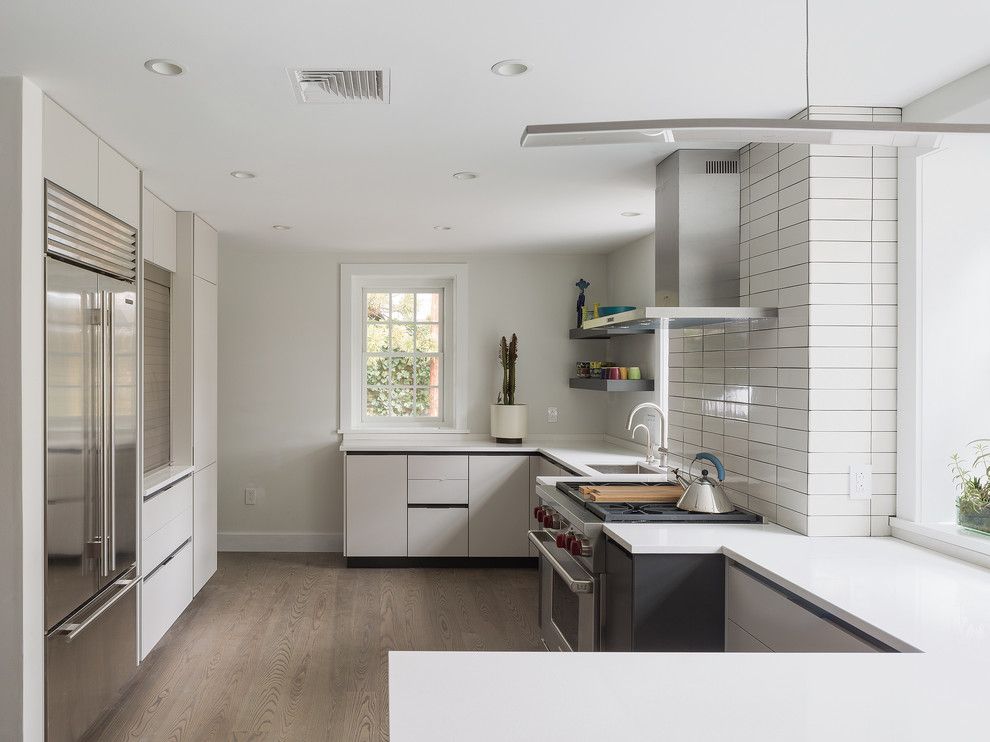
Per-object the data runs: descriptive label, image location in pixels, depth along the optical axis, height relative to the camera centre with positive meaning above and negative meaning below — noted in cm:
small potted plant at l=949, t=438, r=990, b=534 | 221 -36
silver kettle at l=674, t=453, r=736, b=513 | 273 -47
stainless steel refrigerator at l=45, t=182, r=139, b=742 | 243 -34
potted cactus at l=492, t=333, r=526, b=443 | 535 -30
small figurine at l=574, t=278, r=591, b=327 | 547 +51
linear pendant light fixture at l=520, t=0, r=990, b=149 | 127 +41
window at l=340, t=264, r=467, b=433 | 573 +11
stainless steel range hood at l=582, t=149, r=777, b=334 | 294 +53
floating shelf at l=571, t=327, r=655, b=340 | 530 +24
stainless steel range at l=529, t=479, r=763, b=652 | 265 -70
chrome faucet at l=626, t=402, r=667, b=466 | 330 -31
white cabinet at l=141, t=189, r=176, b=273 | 364 +68
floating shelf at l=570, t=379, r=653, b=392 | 468 -11
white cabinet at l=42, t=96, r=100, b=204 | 240 +72
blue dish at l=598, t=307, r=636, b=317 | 438 +34
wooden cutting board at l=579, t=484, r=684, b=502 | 298 -50
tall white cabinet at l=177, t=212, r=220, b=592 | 424 -6
